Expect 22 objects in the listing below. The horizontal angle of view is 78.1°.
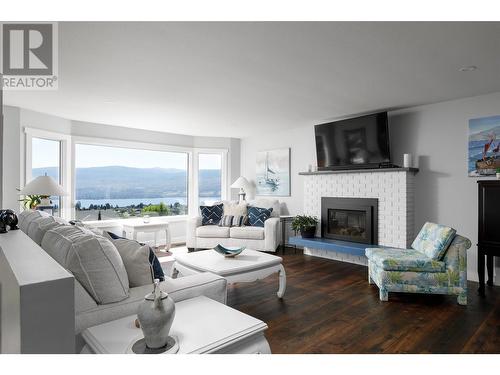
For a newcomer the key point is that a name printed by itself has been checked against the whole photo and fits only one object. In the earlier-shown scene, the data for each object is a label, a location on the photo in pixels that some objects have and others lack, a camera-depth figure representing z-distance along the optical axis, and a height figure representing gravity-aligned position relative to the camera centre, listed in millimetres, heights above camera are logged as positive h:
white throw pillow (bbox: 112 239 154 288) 1877 -446
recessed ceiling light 2883 +1144
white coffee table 2852 -723
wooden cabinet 3326 -365
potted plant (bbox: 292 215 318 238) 5102 -587
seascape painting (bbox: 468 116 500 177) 3688 +528
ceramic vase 1229 -517
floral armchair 3021 -802
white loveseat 5188 -788
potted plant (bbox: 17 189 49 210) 4090 -132
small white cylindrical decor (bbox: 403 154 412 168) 4262 +395
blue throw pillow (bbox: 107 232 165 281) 1975 -502
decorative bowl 3248 -654
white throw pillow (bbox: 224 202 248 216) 5836 -361
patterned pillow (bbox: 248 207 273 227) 5562 -471
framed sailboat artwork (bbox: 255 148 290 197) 6082 +353
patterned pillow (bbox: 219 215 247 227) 5594 -564
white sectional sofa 1519 -582
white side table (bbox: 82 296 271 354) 1298 -648
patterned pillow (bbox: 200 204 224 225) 5781 -458
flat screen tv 4402 +717
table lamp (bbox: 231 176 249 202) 6410 +126
